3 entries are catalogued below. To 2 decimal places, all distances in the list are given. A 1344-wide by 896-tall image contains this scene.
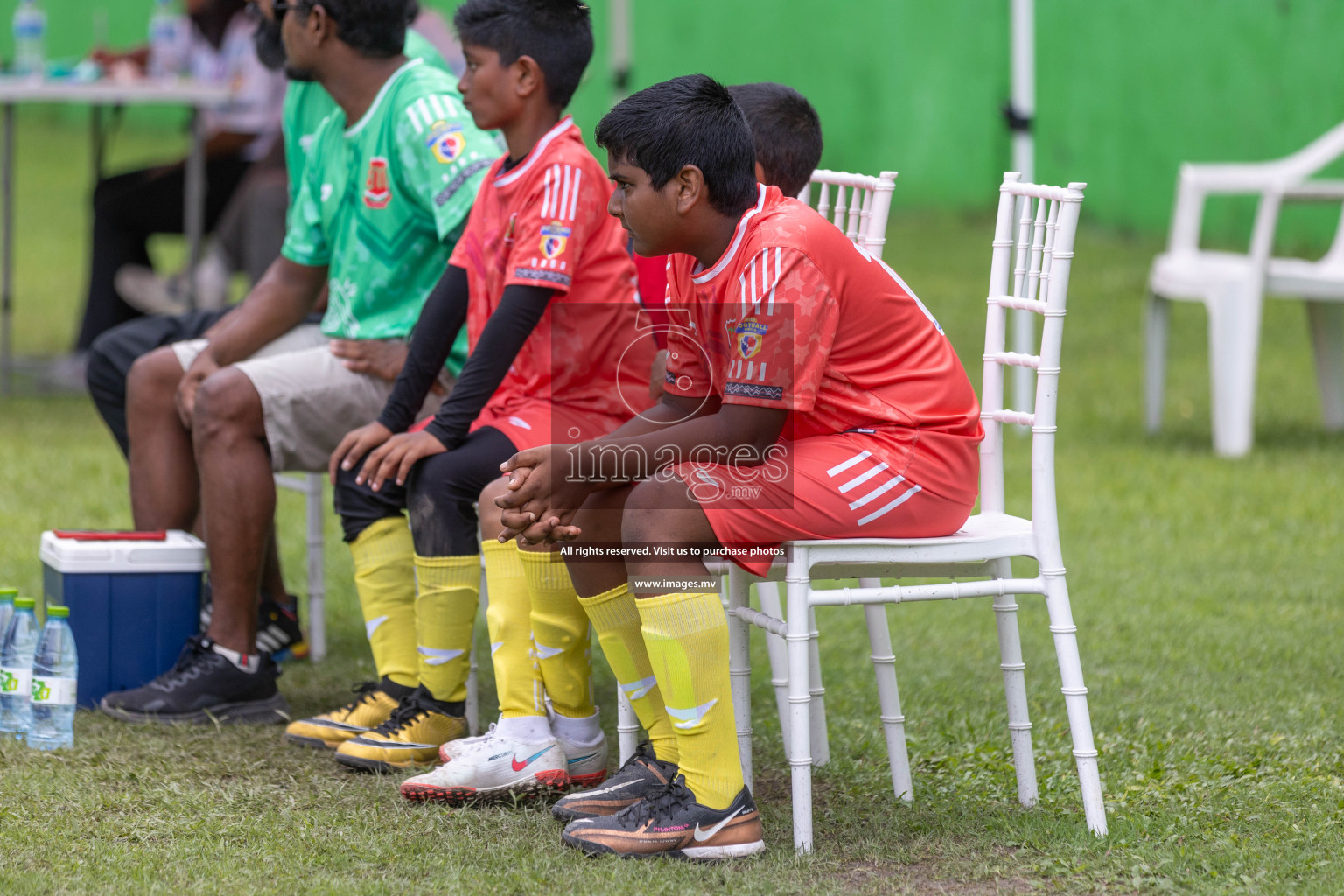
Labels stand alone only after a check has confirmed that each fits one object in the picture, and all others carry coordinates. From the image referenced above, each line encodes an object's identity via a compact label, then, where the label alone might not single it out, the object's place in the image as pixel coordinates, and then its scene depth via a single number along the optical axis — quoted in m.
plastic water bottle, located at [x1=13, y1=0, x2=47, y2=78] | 13.87
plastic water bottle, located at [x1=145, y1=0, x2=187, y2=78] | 13.91
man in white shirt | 14.01
